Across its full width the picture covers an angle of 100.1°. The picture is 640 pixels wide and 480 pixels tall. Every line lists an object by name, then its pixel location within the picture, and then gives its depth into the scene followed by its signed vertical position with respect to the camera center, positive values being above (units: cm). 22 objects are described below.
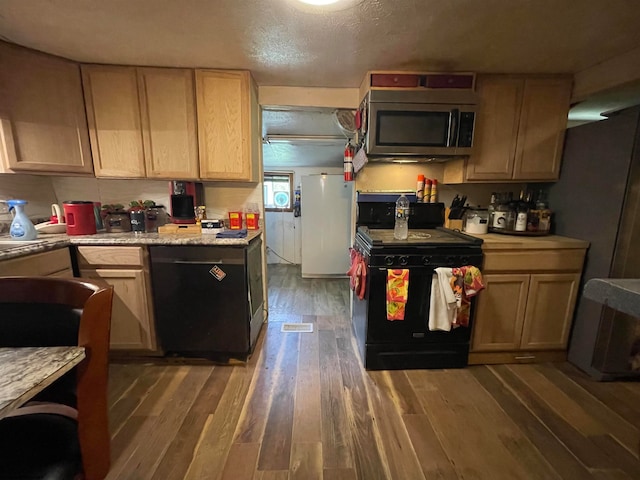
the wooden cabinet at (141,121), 190 +54
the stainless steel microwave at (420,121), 181 +54
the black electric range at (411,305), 175 -70
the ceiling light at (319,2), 118 +87
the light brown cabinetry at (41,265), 142 -39
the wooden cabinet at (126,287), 177 -60
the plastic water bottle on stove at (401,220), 192 -14
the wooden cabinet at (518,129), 197 +55
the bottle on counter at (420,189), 225 +10
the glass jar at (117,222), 210 -20
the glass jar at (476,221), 212 -15
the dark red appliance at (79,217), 185 -15
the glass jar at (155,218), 213 -17
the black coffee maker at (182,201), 216 -3
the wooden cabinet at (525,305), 183 -71
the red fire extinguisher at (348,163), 241 +33
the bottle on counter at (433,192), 226 +8
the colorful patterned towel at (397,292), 173 -59
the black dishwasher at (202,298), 179 -68
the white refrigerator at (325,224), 377 -35
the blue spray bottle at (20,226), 170 -20
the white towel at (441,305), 172 -66
